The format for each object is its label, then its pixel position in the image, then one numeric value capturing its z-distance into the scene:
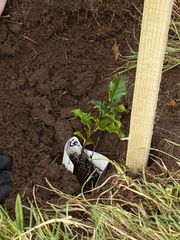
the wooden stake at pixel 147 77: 1.42
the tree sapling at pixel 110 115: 1.75
